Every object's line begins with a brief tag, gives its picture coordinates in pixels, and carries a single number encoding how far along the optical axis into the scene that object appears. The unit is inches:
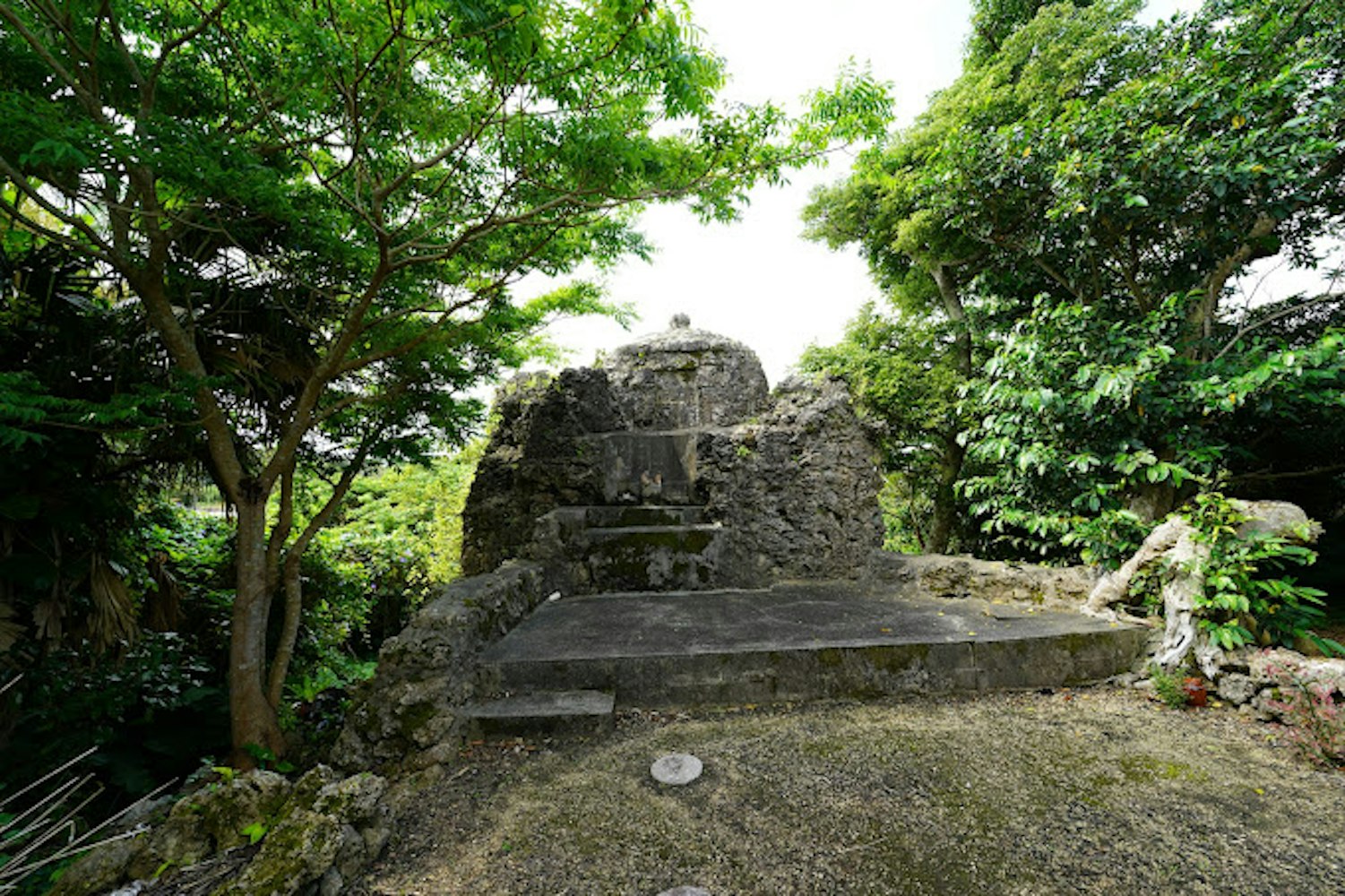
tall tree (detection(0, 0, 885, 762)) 103.9
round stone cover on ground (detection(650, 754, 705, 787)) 91.2
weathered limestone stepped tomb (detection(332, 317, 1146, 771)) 115.3
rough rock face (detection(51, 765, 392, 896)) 66.1
